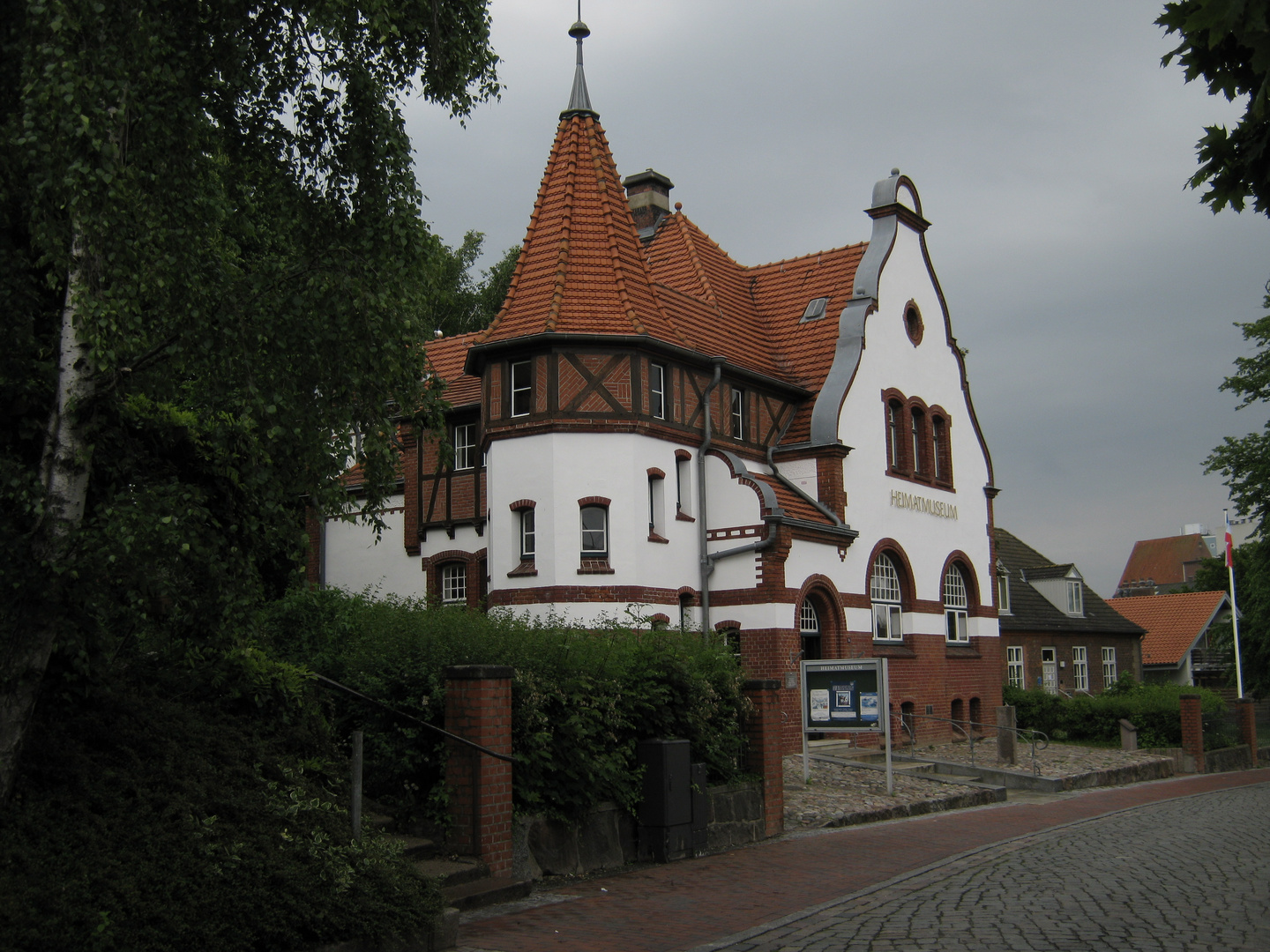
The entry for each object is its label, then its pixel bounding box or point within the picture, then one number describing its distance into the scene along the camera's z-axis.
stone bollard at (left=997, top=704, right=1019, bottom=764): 22.95
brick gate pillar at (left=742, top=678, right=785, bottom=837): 14.02
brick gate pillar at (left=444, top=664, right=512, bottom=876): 9.98
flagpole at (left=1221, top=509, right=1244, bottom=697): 37.68
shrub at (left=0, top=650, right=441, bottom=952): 6.74
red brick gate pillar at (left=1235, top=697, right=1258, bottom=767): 30.61
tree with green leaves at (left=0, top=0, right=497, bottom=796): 7.25
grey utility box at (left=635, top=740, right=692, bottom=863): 12.02
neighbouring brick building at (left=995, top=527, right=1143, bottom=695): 38.88
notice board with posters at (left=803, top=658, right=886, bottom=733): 16.80
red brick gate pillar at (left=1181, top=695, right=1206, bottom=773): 27.33
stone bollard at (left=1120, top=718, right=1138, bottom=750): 27.94
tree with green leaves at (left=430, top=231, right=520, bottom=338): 40.38
